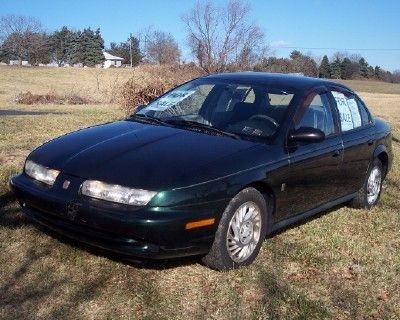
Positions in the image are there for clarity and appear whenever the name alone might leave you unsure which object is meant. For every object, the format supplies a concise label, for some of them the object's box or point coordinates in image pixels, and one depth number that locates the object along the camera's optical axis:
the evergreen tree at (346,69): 90.12
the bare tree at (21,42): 77.50
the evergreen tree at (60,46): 97.81
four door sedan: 3.62
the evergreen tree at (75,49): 95.12
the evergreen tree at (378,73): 98.16
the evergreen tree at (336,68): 87.10
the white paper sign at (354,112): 5.79
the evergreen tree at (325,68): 80.41
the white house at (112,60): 101.66
